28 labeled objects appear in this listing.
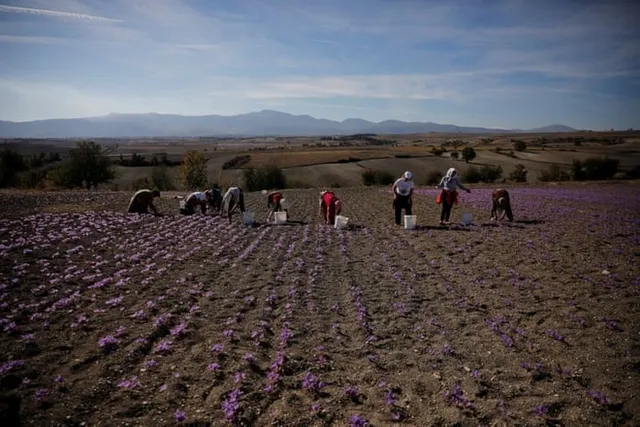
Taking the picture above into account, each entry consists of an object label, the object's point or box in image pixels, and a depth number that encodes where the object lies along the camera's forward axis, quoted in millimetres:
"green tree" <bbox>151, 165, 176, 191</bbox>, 61656
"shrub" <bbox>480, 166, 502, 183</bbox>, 56250
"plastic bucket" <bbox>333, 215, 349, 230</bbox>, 17969
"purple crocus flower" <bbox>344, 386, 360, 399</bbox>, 5566
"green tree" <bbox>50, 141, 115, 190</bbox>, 53906
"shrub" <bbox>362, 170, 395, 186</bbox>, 57531
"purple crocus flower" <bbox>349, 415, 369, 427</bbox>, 4957
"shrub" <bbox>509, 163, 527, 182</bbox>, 52241
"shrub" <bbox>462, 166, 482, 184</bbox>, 56250
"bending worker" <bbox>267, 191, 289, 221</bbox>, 20484
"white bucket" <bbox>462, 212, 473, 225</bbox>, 17875
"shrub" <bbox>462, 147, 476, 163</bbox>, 85656
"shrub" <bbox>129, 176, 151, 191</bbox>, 56522
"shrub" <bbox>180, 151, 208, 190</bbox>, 59594
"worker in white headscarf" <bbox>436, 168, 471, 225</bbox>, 16891
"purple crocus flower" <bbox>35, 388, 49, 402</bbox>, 5285
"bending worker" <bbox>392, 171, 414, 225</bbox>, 17156
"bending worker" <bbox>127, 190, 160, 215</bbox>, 22344
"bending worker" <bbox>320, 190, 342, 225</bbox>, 19141
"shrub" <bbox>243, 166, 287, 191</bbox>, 58681
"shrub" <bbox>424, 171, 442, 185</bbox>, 56503
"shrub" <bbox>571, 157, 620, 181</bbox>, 53031
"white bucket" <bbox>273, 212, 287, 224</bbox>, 19580
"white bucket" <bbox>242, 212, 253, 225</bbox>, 18875
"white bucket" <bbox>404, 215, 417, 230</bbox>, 17406
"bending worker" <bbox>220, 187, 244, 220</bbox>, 20406
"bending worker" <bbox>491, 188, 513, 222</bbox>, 18625
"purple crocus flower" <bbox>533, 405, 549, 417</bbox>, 5102
